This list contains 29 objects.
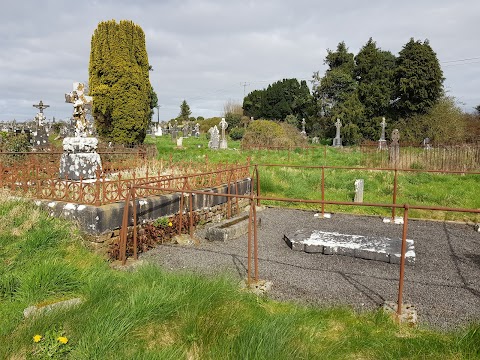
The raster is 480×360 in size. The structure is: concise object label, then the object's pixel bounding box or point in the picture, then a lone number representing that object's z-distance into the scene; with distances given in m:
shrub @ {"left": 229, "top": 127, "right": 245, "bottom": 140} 35.12
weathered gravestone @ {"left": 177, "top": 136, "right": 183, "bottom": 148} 23.25
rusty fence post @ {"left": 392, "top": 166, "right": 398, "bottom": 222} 8.20
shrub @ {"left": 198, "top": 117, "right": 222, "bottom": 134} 49.90
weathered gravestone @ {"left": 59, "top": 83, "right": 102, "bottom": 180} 7.18
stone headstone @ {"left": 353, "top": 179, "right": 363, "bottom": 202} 9.88
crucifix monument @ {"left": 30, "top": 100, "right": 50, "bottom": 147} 15.14
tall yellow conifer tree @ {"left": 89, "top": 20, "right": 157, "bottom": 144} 16.08
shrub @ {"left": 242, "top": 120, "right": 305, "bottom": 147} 24.55
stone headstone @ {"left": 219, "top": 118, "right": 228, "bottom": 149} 24.17
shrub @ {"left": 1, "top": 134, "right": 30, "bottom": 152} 13.16
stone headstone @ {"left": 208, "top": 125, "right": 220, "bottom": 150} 23.72
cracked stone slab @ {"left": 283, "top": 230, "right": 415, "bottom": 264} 5.79
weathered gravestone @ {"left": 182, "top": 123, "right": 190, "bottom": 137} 40.09
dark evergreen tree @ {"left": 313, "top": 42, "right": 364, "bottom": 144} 34.75
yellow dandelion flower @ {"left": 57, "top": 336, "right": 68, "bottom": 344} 2.79
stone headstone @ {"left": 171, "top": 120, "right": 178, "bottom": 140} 32.25
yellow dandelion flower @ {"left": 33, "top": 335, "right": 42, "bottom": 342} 2.76
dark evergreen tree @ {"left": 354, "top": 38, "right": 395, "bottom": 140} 34.59
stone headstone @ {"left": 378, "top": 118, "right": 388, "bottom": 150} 30.10
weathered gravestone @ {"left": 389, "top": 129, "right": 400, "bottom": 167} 14.16
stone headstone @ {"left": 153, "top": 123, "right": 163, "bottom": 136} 42.76
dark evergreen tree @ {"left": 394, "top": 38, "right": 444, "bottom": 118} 31.47
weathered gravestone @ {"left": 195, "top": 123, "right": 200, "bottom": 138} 39.36
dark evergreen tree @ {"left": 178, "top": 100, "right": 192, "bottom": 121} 67.88
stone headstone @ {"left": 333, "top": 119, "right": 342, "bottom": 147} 32.88
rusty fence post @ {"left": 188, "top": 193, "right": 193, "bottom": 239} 6.80
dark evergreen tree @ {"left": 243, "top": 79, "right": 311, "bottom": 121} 48.25
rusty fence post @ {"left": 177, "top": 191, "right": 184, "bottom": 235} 6.84
